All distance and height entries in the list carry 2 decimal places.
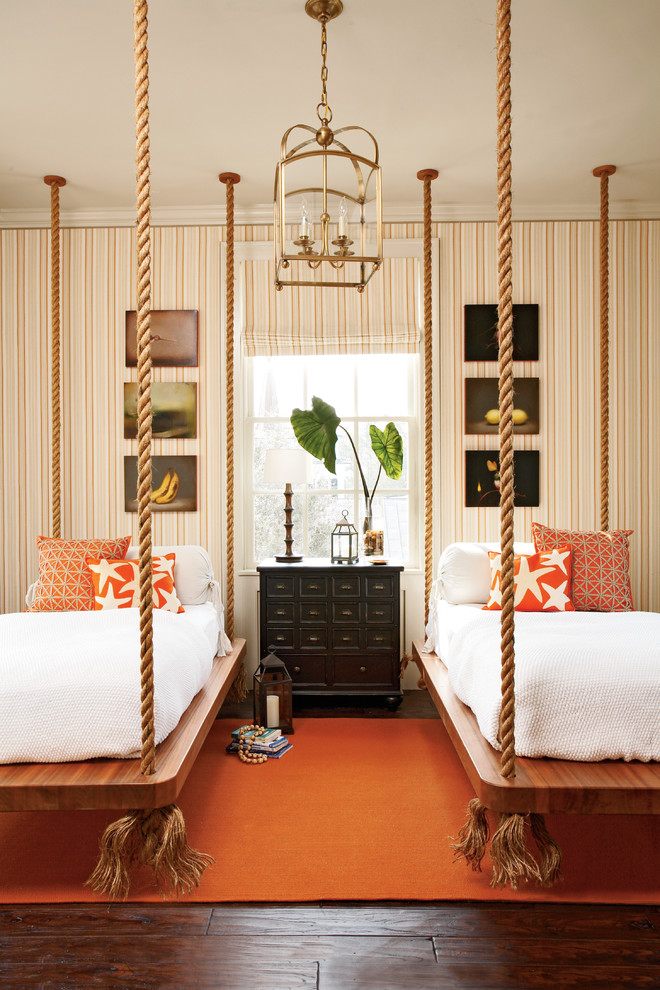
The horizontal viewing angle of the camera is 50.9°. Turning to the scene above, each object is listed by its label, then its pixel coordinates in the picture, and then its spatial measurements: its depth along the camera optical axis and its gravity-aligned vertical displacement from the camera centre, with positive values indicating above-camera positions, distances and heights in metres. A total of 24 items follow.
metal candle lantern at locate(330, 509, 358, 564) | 4.12 -0.30
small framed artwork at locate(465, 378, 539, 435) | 4.39 +0.55
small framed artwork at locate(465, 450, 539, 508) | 4.35 +0.09
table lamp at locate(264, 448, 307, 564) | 4.09 +0.15
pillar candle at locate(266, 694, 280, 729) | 3.58 -1.14
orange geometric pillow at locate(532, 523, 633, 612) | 3.55 -0.41
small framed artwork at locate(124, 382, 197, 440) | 4.43 +0.55
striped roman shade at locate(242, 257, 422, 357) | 4.42 +1.12
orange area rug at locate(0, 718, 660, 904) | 2.16 -1.23
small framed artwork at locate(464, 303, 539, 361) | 4.39 +1.01
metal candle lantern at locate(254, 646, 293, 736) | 3.56 -1.04
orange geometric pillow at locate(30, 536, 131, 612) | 3.59 -0.42
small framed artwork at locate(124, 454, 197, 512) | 4.43 +0.06
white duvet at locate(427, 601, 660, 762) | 2.24 -0.68
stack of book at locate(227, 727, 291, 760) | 3.28 -1.20
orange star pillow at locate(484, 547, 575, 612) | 3.50 -0.46
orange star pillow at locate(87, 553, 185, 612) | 3.54 -0.47
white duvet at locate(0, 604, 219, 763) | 2.23 -0.67
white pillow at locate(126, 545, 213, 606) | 3.88 -0.45
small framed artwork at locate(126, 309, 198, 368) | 4.44 +0.99
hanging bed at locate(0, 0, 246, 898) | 2.08 -0.77
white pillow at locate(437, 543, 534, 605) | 3.82 -0.46
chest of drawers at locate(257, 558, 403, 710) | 3.97 -0.76
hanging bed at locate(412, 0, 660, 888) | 2.07 -0.75
